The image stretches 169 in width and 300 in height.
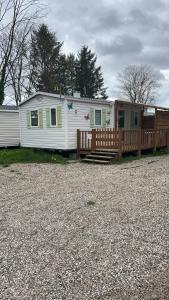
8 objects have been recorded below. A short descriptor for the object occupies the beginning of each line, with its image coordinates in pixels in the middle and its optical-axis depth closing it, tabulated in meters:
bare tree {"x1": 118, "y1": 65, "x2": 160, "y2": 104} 31.26
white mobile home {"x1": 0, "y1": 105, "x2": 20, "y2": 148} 12.82
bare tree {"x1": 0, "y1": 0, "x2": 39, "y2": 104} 18.16
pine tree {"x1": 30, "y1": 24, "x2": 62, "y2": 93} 22.06
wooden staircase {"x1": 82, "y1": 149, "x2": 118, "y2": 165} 8.75
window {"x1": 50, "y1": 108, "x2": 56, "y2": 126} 10.18
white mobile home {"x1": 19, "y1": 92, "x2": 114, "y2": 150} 9.81
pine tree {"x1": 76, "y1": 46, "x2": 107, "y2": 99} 25.48
